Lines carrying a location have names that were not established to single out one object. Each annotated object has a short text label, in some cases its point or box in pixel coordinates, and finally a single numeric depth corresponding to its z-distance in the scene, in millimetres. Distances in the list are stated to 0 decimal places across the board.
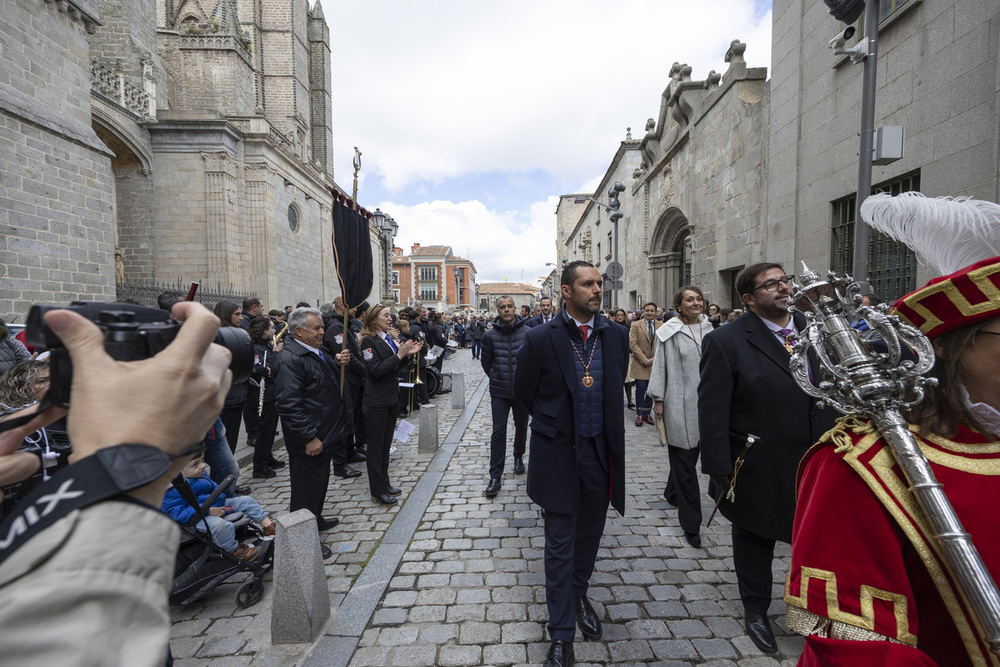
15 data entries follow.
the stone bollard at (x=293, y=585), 2686
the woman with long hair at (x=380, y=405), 4699
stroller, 2859
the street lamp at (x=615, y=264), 13414
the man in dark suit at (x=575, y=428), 2686
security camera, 4789
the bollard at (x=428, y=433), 6473
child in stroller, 3035
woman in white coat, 3916
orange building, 82875
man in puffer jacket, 5402
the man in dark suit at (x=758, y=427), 2594
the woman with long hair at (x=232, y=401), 5119
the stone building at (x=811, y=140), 5273
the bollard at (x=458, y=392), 9609
